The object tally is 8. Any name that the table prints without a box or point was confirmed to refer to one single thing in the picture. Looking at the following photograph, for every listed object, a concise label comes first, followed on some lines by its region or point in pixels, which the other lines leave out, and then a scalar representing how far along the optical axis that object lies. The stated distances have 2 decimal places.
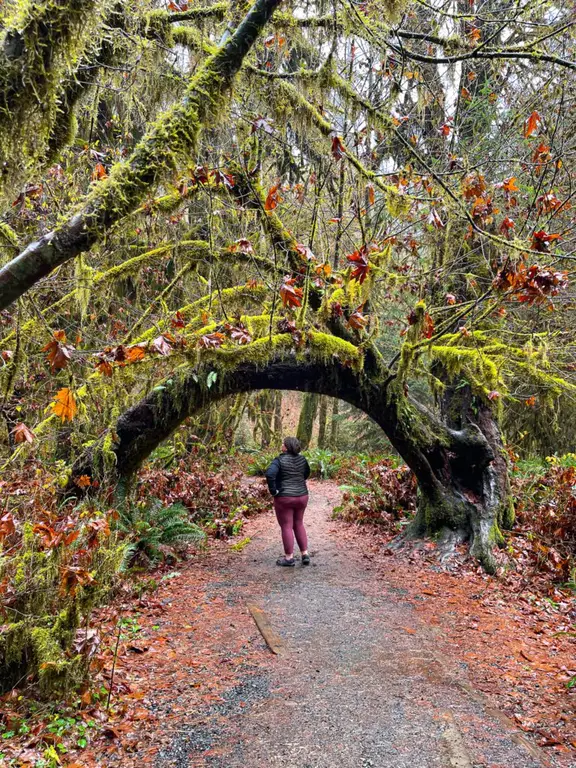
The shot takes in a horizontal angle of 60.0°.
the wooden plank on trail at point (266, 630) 5.29
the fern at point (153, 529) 7.60
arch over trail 7.71
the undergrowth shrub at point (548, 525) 7.23
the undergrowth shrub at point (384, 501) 10.53
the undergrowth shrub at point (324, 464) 17.86
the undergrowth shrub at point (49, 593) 3.88
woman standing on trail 7.97
